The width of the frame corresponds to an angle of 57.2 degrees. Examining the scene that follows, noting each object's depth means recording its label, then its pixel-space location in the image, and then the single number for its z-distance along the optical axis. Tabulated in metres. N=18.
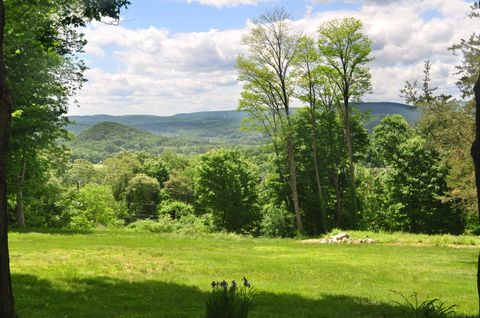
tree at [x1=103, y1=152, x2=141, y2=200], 78.69
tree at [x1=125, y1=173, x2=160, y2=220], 74.38
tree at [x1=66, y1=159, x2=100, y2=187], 100.39
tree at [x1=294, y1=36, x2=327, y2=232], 37.94
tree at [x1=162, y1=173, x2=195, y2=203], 80.62
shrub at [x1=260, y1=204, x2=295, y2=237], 40.78
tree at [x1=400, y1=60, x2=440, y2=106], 22.70
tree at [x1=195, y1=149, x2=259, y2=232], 52.78
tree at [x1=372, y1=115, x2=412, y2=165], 51.91
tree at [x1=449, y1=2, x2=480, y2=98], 19.33
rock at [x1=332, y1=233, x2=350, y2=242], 30.36
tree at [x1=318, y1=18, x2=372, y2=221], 36.97
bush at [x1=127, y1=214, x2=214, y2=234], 35.05
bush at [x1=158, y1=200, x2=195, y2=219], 65.50
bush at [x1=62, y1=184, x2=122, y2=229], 41.78
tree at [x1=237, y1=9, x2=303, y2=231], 37.22
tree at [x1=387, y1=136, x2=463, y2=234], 41.88
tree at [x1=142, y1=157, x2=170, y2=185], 87.20
